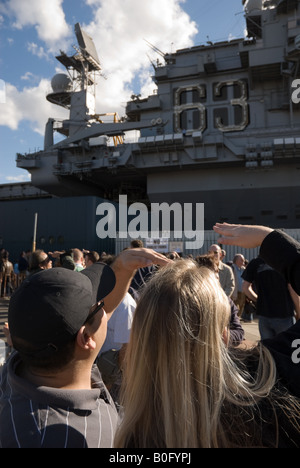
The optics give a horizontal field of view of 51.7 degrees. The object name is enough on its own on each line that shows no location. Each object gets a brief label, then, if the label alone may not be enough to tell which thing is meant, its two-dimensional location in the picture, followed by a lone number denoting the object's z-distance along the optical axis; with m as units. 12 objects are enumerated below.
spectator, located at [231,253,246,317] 8.12
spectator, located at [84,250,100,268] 5.78
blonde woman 0.95
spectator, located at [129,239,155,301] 3.57
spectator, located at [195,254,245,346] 3.03
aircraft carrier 19.89
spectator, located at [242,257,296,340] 4.27
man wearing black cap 1.01
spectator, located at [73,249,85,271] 6.73
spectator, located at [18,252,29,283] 11.85
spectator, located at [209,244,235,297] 5.81
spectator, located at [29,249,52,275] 5.25
